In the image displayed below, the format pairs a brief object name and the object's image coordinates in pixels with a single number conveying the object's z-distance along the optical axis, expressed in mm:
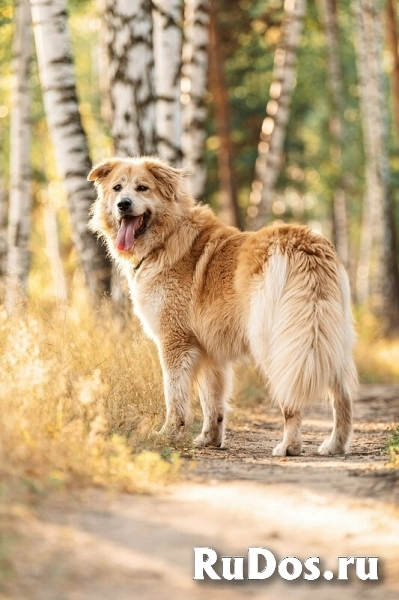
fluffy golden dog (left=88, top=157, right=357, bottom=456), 6438
